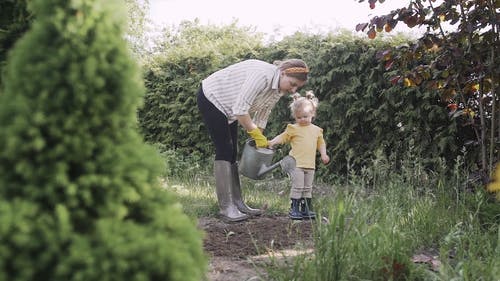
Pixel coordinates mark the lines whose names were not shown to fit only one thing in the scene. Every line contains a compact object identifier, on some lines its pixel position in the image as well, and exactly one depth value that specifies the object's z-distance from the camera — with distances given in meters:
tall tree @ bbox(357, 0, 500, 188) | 4.19
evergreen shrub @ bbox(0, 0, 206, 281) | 1.18
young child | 4.45
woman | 4.05
